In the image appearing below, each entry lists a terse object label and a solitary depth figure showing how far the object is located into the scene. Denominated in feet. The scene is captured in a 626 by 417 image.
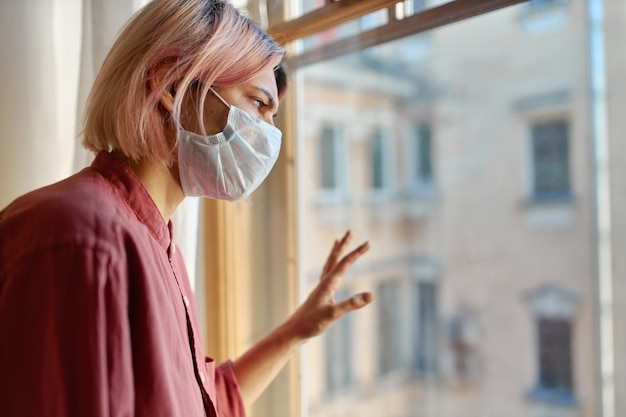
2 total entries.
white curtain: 3.02
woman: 1.65
